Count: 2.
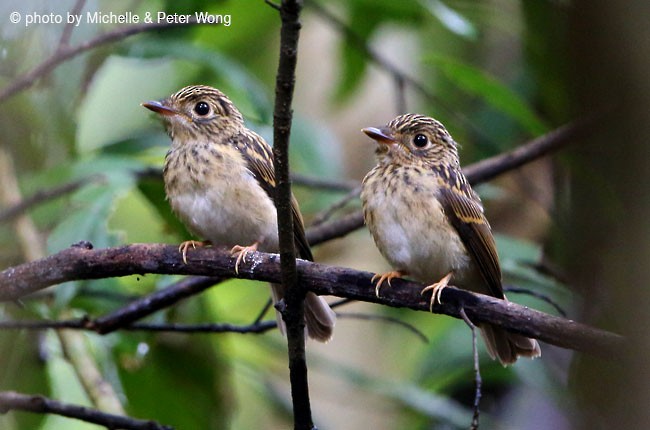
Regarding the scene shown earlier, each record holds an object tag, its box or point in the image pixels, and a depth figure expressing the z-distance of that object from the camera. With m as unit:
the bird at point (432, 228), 7.50
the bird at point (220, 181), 8.07
